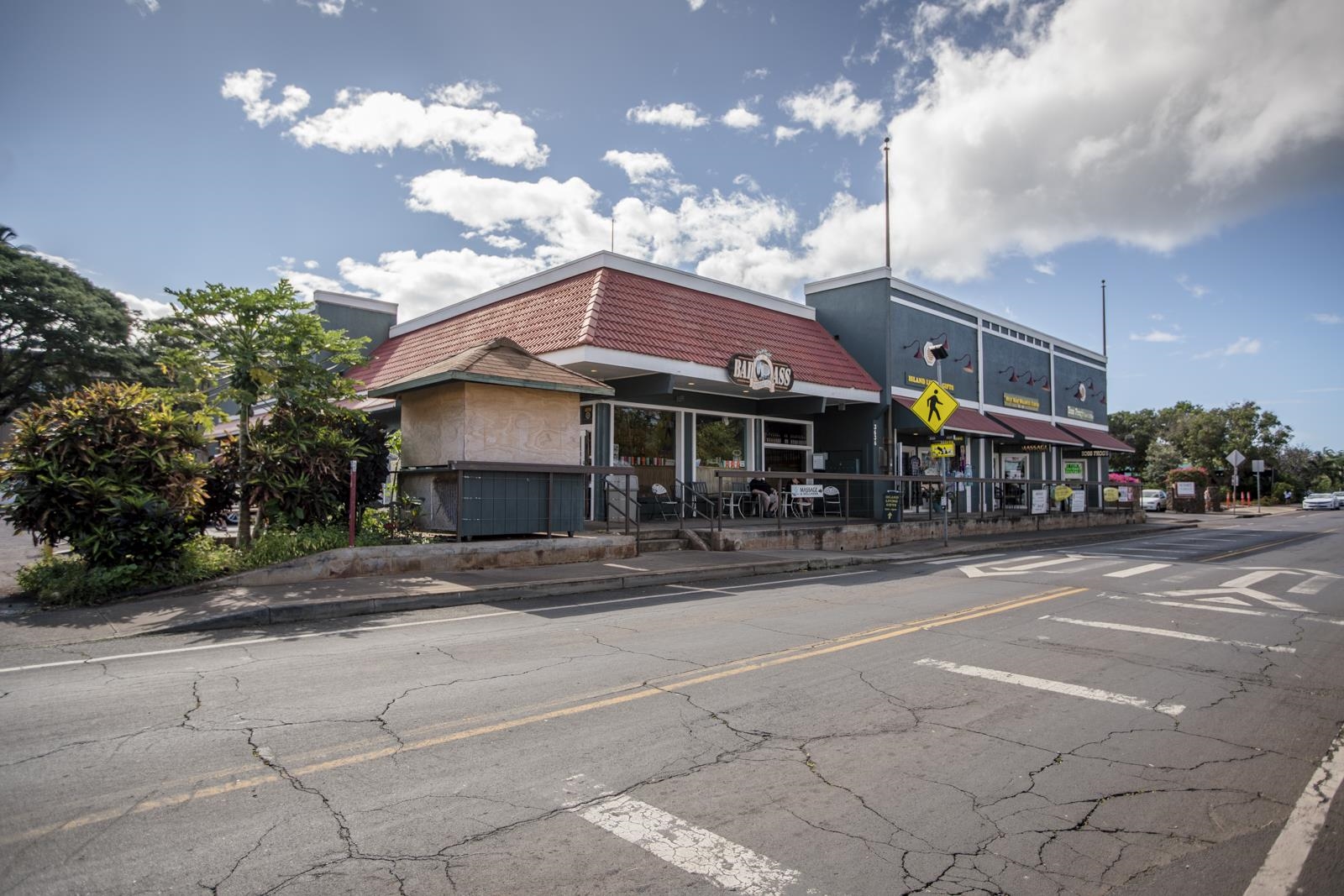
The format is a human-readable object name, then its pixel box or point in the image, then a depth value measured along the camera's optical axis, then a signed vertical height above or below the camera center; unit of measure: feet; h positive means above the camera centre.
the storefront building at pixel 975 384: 81.76 +12.16
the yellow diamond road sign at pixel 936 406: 60.95 +5.63
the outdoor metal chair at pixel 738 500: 70.98 -2.11
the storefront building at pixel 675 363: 60.29 +9.60
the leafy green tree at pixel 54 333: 97.96 +19.21
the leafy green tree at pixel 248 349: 39.60 +6.76
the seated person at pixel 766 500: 70.03 -2.04
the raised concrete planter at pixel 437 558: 35.91 -4.32
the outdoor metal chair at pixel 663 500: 65.63 -2.00
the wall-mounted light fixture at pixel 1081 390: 123.11 +14.15
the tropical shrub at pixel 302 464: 40.42 +0.68
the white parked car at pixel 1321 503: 162.30 -5.40
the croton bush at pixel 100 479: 32.58 -0.11
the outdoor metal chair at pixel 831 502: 74.23 -2.43
